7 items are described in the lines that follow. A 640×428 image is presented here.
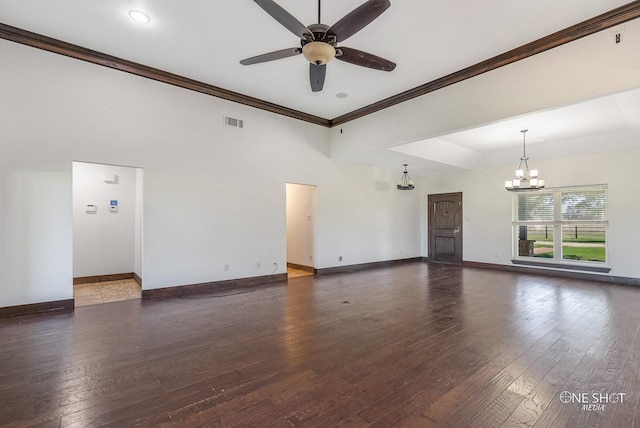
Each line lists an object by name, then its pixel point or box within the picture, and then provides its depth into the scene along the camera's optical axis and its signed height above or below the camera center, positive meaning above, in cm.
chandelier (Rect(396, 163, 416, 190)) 844 +103
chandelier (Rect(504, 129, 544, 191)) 638 +81
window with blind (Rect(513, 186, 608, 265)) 680 -22
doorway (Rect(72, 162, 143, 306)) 602 -33
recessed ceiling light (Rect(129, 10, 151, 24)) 342 +233
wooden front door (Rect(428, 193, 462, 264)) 904 -38
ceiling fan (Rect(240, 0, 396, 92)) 247 +167
